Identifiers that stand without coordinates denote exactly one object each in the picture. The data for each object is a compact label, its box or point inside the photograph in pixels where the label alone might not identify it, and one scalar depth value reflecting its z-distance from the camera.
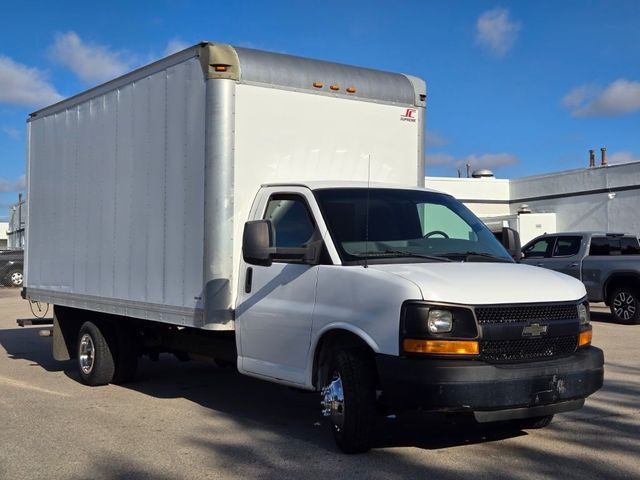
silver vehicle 14.96
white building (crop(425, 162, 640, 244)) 25.64
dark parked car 29.09
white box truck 5.10
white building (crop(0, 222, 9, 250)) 77.06
